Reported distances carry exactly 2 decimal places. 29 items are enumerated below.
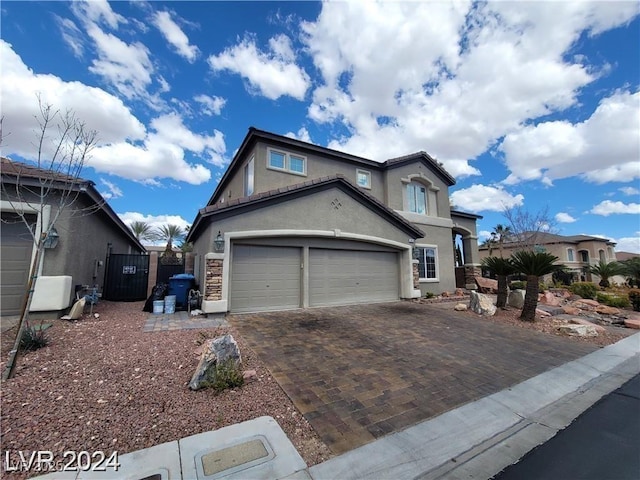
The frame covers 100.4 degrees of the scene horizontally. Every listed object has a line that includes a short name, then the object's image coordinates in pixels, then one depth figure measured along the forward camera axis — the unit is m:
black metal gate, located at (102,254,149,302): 11.85
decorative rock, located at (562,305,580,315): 10.93
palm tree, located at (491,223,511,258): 32.86
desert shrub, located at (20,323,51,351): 4.71
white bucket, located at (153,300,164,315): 8.70
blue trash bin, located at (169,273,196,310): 9.21
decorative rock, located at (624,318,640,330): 8.69
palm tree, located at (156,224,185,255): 28.54
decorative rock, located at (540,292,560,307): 12.56
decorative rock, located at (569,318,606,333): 7.97
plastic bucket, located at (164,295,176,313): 8.70
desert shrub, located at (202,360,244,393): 3.70
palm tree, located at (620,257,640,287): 15.04
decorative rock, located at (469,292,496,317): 9.77
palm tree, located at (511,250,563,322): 8.79
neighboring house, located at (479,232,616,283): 30.50
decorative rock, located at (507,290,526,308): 10.91
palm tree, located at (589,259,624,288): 16.23
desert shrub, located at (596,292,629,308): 12.52
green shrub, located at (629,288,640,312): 11.98
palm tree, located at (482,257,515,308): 10.15
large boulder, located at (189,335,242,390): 3.73
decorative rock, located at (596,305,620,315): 11.02
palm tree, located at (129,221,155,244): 29.25
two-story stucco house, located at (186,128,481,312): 8.73
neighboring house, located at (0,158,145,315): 6.79
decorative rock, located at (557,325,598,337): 7.52
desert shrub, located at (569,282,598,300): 14.81
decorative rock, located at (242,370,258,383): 4.07
